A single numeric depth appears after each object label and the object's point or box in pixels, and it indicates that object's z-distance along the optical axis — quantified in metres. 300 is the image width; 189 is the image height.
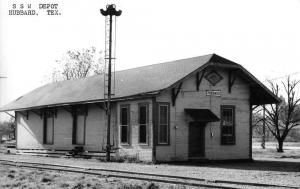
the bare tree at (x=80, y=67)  58.09
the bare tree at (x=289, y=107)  37.22
